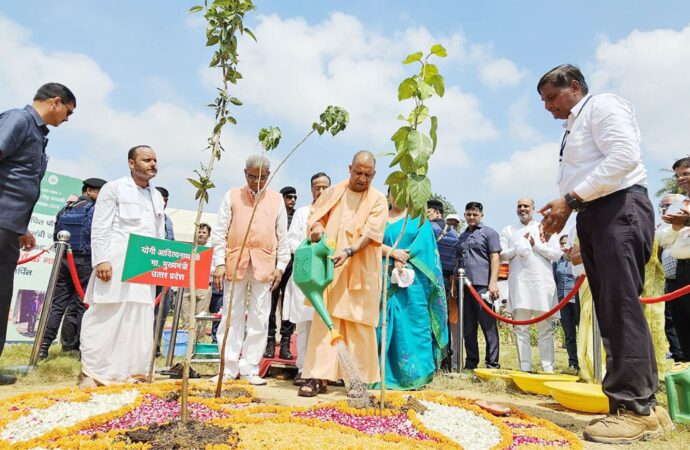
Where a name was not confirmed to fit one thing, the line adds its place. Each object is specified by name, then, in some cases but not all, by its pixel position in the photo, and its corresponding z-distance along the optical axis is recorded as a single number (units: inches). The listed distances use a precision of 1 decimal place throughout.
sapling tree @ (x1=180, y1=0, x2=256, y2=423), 88.7
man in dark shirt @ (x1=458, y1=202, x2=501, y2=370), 248.2
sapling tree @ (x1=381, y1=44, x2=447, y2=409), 116.1
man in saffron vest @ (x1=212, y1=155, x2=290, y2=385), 181.3
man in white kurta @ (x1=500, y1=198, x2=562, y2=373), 230.2
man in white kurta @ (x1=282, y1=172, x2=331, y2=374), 196.4
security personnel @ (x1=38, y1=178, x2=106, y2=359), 240.7
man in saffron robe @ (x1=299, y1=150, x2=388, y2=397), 156.3
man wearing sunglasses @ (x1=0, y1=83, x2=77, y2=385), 136.4
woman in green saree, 182.2
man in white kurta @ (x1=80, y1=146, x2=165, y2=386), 157.4
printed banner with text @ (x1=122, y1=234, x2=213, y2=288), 149.6
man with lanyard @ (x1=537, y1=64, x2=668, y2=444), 107.1
